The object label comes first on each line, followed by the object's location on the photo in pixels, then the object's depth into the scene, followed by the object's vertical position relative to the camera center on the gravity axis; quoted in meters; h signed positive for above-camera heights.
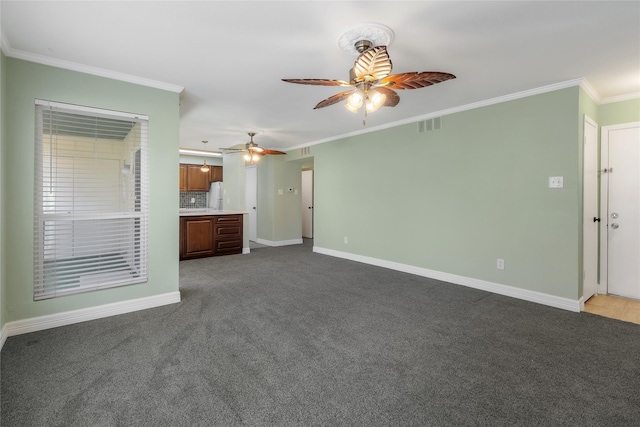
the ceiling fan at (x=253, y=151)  5.57 +1.11
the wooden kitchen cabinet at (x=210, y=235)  5.88 -0.52
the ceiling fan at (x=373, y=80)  2.02 +0.99
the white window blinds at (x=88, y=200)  2.77 +0.10
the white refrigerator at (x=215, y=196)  8.95 +0.44
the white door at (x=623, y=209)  3.59 +0.05
